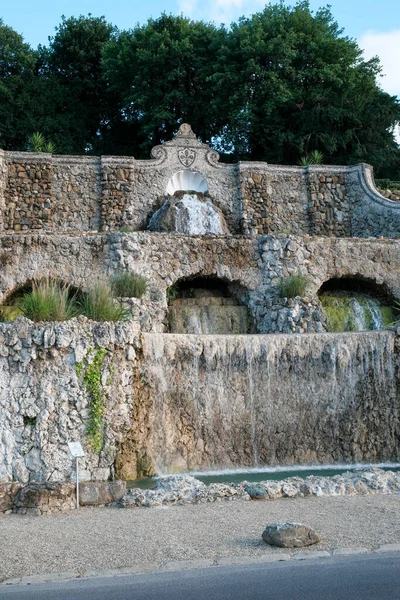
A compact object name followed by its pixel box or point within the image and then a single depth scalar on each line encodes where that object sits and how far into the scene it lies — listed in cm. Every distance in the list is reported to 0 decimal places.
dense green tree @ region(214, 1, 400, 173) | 2522
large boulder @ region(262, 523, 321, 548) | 589
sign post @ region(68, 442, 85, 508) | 830
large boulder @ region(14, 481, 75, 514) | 797
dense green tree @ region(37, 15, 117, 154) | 2773
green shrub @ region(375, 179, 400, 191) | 2391
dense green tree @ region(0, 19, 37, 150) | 2695
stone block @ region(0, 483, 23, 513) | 801
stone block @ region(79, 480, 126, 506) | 821
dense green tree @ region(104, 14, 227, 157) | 2628
